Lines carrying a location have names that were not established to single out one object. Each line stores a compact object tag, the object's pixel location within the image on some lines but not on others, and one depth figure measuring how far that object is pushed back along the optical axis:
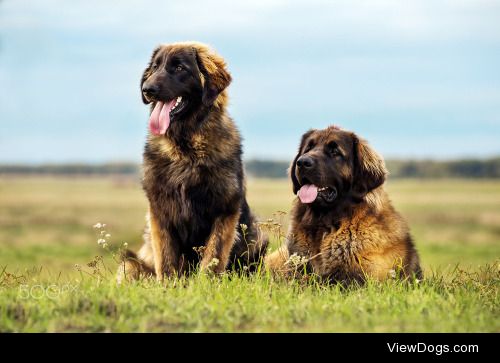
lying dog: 6.87
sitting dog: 7.16
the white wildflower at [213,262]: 6.53
